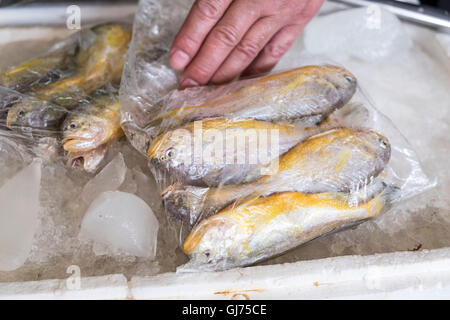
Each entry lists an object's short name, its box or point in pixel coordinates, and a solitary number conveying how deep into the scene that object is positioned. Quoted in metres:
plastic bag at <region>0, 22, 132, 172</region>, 1.03
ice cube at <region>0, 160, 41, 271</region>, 0.91
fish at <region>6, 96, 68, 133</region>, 1.03
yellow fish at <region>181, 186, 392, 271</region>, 0.84
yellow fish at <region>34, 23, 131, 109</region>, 1.10
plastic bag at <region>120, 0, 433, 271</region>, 0.87
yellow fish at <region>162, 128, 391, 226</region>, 0.89
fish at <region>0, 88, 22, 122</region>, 1.04
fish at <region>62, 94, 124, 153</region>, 1.01
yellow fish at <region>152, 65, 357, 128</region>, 0.99
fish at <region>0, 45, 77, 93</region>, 1.15
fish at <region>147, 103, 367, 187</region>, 0.92
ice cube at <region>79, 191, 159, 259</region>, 0.92
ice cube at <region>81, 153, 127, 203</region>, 1.00
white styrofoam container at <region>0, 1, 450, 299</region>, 0.84
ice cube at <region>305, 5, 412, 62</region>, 1.47
